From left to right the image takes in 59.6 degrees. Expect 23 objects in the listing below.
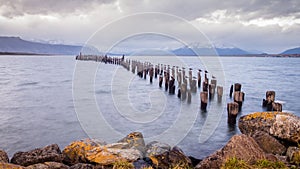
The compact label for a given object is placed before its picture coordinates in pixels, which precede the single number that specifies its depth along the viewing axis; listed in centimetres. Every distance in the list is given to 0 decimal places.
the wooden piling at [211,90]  2188
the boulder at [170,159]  728
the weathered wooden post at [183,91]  2161
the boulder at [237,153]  630
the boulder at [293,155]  656
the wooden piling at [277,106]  1351
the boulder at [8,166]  598
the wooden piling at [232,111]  1344
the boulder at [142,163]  778
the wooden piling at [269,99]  1667
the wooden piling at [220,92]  2037
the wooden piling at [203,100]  1702
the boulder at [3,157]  722
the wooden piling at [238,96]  1670
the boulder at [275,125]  814
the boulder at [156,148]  858
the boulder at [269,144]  788
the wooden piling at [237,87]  1798
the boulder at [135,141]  903
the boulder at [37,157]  750
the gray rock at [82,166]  658
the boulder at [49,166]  663
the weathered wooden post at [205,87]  2197
